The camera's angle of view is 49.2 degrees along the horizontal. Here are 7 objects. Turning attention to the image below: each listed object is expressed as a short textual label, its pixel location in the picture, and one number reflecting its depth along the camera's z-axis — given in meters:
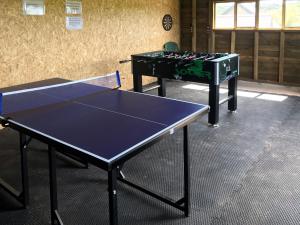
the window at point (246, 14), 6.99
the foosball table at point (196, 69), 4.37
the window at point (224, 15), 7.29
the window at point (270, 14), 6.65
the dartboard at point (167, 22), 7.32
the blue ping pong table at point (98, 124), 1.88
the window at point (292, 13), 6.42
